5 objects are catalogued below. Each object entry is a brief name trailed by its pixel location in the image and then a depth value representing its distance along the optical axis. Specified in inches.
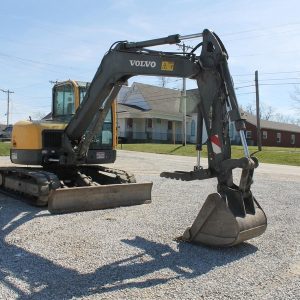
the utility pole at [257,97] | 1124.4
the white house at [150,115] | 1502.6
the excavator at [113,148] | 195.6
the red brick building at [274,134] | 1779.1
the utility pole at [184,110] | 1226.8
